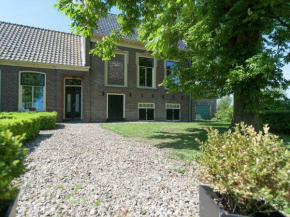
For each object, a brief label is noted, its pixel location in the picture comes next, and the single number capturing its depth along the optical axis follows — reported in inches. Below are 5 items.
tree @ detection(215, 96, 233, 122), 751.7
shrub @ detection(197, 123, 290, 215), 57.7
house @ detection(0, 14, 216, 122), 465.1
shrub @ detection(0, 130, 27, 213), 50.8
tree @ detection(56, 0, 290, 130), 212.8
